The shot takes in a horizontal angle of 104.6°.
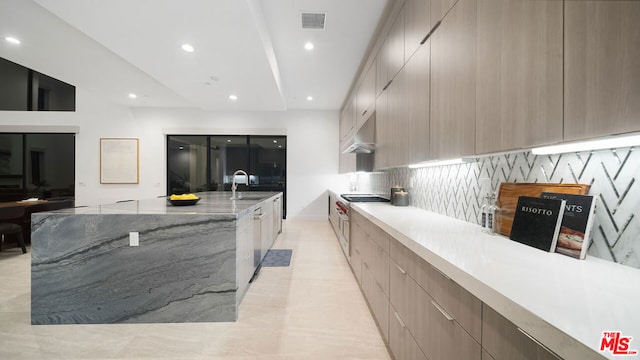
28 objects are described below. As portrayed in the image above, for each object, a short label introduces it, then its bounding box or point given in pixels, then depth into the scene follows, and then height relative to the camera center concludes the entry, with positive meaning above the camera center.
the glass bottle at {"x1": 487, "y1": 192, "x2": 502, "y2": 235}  1.38 -0.21
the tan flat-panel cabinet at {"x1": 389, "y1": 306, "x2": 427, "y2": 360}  1.25 -0.91
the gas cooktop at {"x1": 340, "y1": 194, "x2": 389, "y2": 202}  3.30 -0.28
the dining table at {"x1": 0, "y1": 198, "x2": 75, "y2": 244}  4.36 -0.59
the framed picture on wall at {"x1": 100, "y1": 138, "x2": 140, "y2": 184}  6.32 +0.41
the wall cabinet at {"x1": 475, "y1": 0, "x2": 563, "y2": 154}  0.86 +0.43
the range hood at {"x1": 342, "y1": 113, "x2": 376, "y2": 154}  3.23 +0.55
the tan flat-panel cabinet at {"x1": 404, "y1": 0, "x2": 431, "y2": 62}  1.77 +1.20
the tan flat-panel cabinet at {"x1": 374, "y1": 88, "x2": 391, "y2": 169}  2.65 +0.55
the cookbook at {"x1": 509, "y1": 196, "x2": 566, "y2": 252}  1.04 -0.19
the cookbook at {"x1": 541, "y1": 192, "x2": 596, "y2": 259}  0.95 -0.18
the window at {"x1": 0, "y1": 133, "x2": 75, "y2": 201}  5.87 +0.27
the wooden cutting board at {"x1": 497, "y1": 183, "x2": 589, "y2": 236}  1.19 -0.07
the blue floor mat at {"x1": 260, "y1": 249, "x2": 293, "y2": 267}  3.49 -1.20
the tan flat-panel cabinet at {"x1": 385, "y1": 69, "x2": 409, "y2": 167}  2.14 +0.55
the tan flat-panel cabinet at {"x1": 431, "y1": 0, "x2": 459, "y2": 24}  1.47 +1.07
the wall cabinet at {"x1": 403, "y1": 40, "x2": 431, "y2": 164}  1.76 +0.58
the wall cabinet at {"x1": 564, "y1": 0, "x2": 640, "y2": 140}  0.65 +0.32
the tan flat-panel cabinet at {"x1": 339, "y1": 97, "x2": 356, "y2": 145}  4.84 +1.30
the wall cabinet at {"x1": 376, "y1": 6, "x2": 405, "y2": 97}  2.27 +1.28
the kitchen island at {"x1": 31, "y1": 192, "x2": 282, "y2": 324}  2.03 -0.75
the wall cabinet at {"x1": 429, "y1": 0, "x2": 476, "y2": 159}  1.30 +0.56
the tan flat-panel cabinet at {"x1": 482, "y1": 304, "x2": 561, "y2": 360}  0.60 -0.44
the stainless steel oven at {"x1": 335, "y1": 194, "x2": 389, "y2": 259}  3.31 -0.53
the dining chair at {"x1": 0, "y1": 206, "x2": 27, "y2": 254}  3.77 -0.75
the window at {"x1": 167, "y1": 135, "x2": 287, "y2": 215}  6.64 +0.43
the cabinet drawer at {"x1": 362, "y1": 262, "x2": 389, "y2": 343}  1.76 -0.99
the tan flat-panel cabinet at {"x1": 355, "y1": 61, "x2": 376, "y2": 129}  3.29 +1.24
